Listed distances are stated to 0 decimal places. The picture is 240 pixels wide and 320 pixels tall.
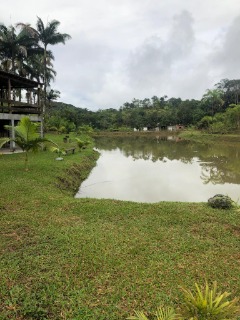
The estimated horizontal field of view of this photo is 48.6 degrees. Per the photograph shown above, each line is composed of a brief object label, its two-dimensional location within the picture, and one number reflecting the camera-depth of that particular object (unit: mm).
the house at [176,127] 59844
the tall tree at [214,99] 54250
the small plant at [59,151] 15175
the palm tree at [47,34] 29381
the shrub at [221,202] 7527
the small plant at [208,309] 2641
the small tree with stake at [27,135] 10508
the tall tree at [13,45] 25781
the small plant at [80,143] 19598
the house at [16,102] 15848
